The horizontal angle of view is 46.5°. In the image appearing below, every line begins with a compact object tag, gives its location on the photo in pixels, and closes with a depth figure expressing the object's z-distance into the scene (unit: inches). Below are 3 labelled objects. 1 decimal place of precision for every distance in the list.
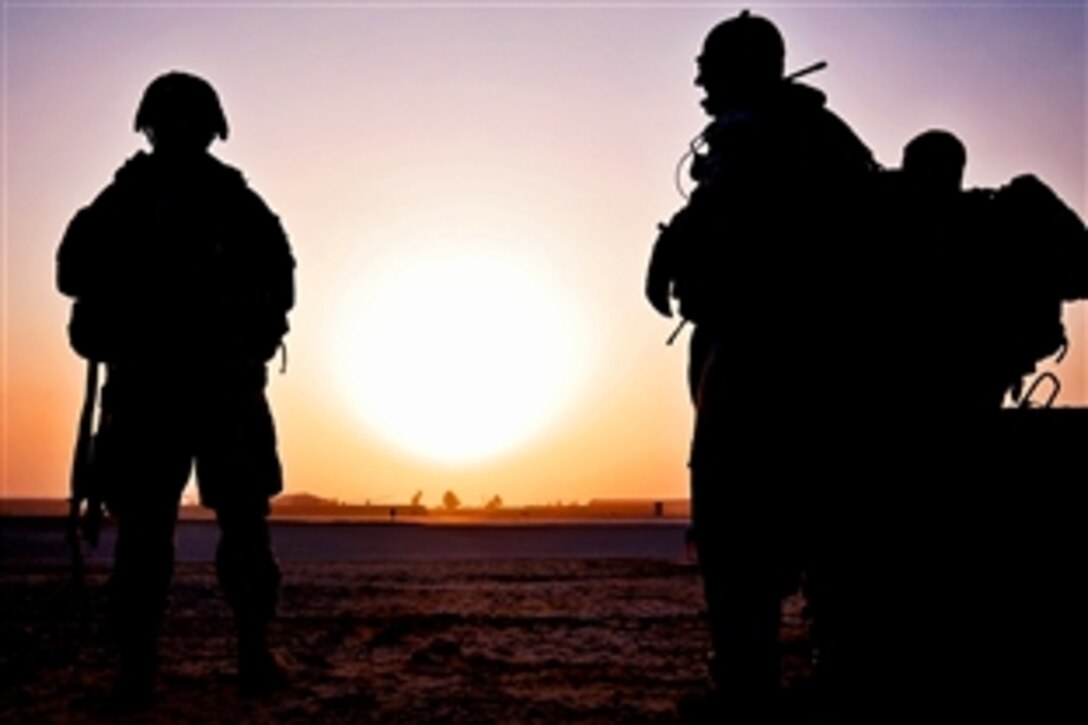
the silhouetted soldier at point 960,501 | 128.6
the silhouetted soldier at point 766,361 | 137.3
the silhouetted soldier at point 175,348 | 192.1
